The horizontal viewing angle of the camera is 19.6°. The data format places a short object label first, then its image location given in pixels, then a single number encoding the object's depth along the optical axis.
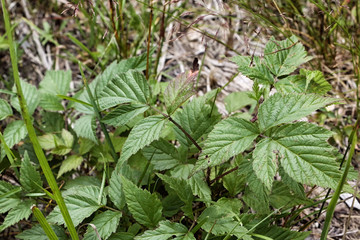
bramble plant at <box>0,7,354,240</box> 0.84
